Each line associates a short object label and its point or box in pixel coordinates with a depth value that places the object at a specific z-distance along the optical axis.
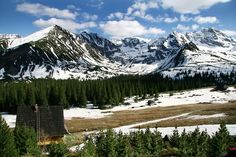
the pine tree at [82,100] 172.25
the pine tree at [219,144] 40.87
